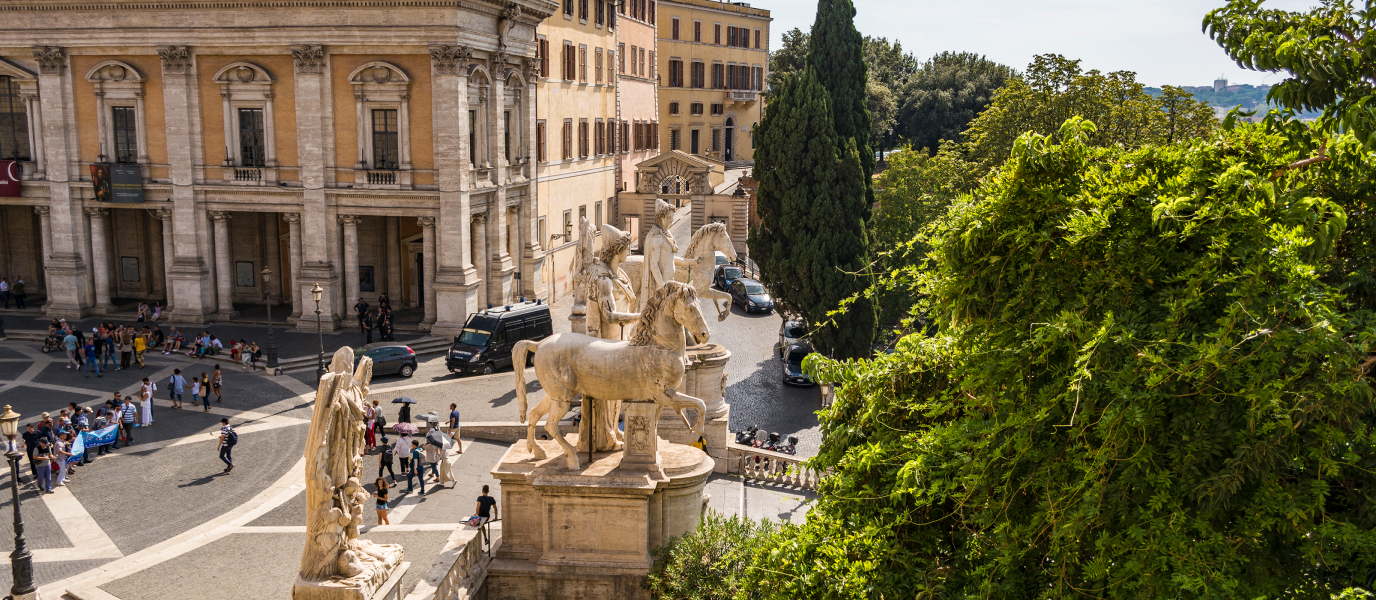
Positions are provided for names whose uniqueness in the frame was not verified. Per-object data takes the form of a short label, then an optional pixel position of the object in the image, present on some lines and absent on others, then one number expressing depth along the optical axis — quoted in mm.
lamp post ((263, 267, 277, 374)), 32338
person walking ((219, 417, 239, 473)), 23047
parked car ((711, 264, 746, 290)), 50406
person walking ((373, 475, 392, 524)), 19844
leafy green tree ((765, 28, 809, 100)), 95938
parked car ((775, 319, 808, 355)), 37000
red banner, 39156
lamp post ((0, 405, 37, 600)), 16406
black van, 32500
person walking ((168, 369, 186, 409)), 28188
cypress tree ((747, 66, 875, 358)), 35219
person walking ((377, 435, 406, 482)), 21906
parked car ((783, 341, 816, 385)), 33834
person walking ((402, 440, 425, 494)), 21750
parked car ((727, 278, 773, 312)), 47500
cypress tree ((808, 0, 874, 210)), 37938
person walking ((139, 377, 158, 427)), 26484
